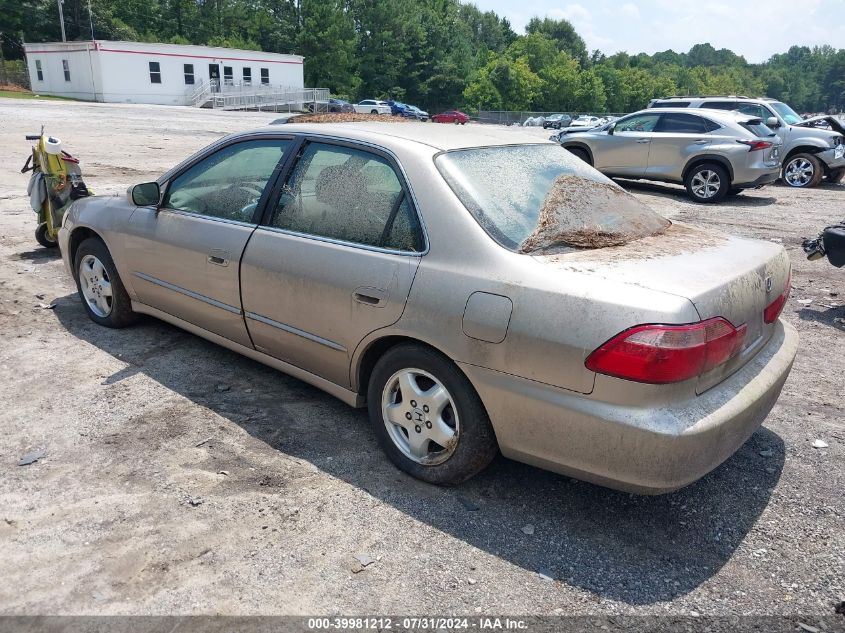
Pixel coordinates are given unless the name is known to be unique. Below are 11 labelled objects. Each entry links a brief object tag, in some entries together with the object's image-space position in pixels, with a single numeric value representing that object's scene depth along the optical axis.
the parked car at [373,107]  49.97
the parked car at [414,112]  50.34
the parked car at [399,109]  52.83
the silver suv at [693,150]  12.40
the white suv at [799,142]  14.70
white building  45.59
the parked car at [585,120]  46.12
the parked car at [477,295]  2.56
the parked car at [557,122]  55.06
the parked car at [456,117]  48.14
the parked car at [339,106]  49.99
